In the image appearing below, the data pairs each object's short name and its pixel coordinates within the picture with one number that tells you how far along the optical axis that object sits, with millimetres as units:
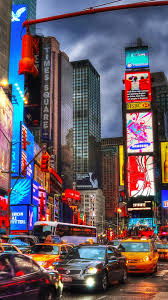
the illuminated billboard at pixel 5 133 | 45281
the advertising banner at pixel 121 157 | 131812
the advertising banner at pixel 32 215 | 64519
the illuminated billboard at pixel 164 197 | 129663
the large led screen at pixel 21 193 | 65000
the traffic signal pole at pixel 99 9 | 6996
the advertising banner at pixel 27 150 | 64488
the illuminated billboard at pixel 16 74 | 66188
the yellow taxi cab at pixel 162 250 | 30766
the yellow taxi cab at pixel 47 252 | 15655
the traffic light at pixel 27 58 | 6859
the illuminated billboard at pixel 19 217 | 62722
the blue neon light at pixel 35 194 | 67000
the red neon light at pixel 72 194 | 138025
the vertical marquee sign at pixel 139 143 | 112000
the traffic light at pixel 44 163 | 23953
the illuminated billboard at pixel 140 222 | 110188
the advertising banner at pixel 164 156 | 125312
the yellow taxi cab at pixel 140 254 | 18139
